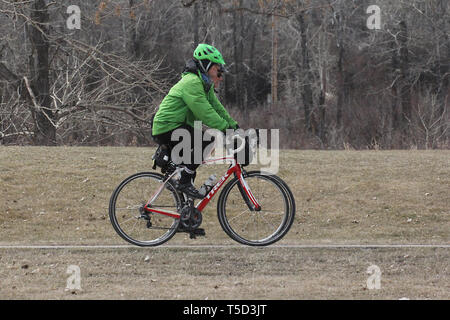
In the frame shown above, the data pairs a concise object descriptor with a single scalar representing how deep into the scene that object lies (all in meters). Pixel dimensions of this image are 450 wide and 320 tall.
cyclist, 15.41
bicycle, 16.27
